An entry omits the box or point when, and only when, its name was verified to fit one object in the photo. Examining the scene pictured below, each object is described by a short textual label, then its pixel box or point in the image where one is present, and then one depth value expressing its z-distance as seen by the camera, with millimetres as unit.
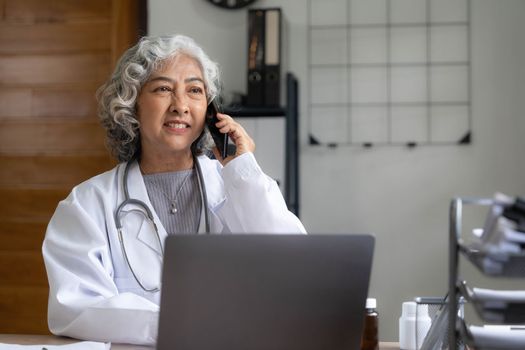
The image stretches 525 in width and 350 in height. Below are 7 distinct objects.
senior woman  1998
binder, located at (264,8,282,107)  3203
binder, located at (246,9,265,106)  3220
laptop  1480
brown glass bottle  1772
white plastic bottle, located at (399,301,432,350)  1807
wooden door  3406
